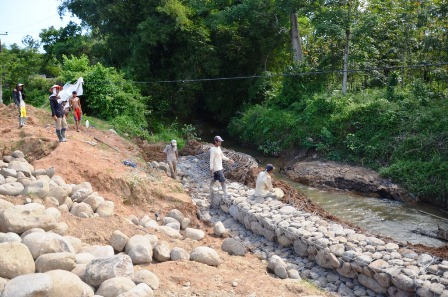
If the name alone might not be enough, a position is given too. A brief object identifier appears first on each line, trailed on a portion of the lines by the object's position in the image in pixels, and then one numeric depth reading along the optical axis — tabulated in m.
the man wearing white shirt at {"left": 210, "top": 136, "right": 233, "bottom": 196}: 11.46
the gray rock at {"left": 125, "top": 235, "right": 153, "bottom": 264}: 7.14
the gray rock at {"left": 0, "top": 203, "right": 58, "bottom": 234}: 6.70
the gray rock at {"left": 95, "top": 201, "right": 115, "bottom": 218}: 8.97
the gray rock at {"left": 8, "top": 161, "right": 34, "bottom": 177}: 10.16
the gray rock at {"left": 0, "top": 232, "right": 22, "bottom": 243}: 6.27
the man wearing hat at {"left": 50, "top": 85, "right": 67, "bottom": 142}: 12.41
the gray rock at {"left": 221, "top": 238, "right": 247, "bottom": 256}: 9.02
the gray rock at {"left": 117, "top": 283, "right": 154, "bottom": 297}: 5.33
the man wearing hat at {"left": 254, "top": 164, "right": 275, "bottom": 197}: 11.15
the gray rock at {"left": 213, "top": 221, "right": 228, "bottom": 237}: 10.02
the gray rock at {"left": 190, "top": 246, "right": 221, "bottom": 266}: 7.69
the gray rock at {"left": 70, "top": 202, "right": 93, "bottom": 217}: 8.62
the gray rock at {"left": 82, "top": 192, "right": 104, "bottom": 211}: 9.18
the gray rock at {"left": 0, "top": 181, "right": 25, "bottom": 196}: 8.45
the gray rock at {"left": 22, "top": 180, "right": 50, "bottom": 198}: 8.47
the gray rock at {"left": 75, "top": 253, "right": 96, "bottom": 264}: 6.35
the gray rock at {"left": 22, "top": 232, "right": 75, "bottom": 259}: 6.13
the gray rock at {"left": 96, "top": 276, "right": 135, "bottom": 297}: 5.48
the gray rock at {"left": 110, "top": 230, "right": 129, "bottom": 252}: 7.45
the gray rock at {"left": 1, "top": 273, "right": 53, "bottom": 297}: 4.87
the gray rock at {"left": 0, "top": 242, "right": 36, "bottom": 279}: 5.48
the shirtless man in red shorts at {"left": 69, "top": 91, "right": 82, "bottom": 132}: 15.91
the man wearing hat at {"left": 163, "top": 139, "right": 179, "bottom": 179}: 13.69
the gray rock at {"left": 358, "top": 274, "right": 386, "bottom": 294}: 7.68
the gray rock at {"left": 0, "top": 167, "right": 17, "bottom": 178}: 9.75
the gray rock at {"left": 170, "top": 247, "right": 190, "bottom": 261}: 7.55
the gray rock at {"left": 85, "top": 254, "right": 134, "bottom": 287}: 5.73
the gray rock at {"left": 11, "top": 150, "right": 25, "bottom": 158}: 11.77
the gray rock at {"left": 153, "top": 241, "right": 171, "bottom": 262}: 7.42
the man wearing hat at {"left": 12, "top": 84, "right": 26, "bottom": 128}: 14.41
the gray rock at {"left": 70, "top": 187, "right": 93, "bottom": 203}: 9.36
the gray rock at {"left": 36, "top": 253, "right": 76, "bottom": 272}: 5.82
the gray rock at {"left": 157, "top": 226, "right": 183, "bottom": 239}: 9.05
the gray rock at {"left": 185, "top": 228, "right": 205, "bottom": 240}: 9.48
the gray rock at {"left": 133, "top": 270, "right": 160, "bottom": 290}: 6.07
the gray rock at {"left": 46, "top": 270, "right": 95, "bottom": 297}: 5.11
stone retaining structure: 7.28
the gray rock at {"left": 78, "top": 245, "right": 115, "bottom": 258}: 6.79
